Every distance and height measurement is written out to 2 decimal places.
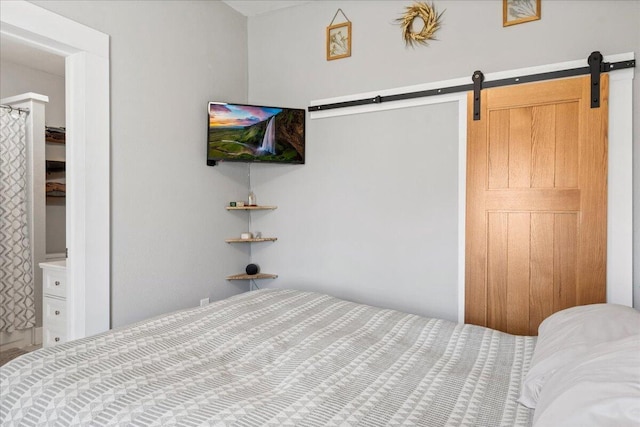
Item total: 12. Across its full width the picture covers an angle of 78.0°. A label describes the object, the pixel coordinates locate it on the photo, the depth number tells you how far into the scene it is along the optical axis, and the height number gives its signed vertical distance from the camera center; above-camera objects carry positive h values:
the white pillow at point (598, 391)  0.75 -0.38
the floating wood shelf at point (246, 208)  3.05 +0.00
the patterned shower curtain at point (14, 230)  3.32 -0.19
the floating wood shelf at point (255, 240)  3.07 -0.25
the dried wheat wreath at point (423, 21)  2.55 +1.22
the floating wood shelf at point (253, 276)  3.14 -0.55
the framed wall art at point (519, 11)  2.29 +1.16
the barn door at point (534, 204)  2.14 +0.03
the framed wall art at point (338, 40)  2.87 +1.24
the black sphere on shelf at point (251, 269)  3.21 -0.50
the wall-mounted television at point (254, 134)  2.79 +0.54
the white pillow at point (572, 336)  1.12 -0.40
